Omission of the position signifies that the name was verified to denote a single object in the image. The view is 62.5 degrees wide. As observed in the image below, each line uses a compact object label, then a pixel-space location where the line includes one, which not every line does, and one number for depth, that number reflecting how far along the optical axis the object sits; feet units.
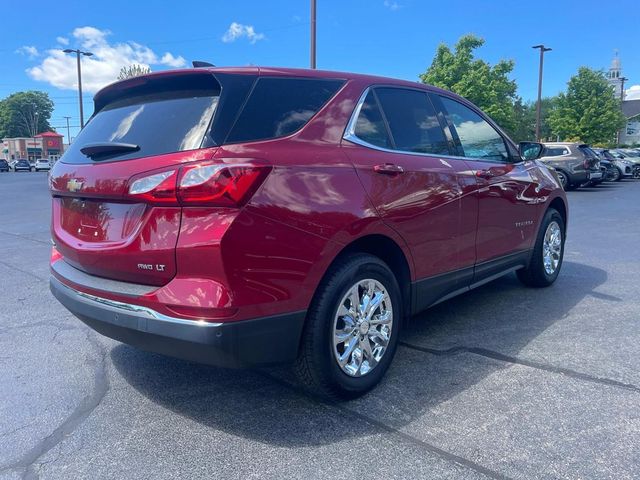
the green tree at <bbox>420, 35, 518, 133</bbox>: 125.99
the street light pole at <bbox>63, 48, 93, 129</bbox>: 128.47
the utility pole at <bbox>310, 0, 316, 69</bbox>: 47.62
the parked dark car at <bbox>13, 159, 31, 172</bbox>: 195.52
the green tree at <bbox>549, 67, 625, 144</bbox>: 131.13
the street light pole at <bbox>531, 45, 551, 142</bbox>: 112.88
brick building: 285.84
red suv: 7.97
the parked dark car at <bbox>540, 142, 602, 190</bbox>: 62.64
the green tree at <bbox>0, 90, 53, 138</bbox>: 355.56
